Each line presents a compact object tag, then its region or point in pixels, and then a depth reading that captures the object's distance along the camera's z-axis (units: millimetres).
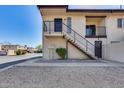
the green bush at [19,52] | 16225
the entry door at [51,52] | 7657
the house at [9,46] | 25923
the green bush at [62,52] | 7374
